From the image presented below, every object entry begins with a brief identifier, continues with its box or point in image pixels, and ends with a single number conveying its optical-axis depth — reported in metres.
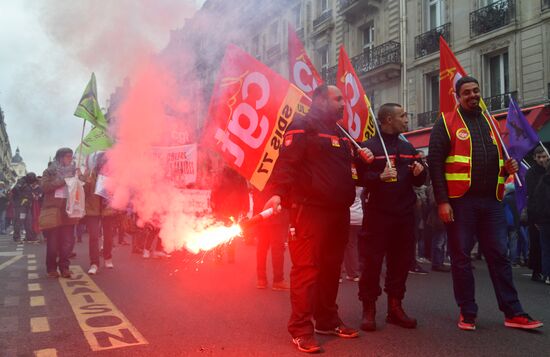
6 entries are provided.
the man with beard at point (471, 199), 3.93
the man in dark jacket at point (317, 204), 3.48
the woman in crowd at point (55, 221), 6.60
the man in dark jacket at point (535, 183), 6.65
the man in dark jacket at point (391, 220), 3.95
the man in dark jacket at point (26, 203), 13.24
